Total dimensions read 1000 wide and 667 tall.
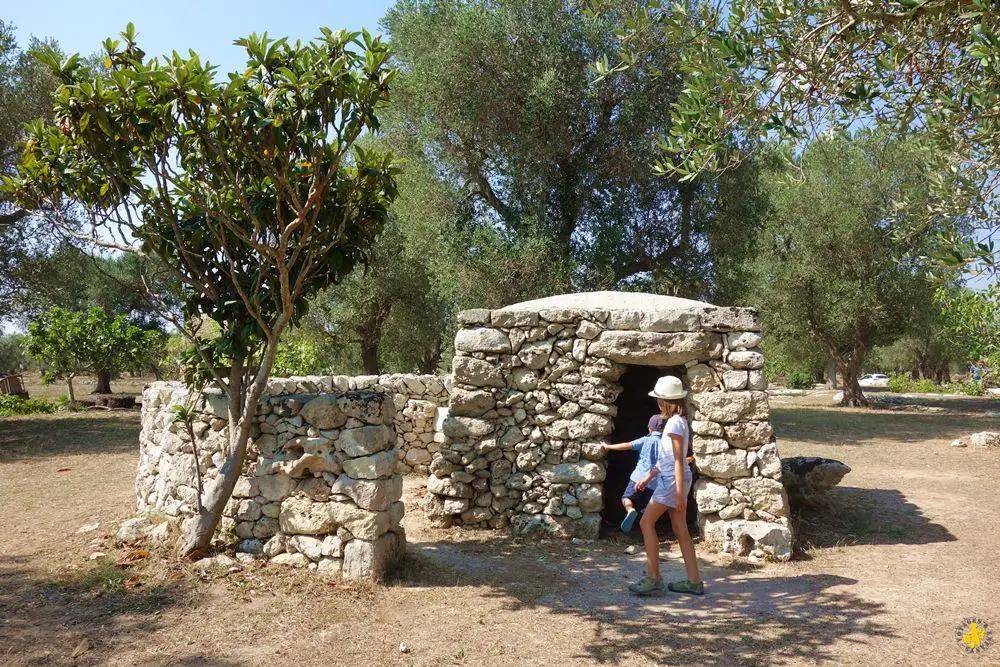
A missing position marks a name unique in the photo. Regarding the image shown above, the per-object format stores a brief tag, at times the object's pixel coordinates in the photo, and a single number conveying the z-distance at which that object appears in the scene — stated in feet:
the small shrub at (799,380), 134.41
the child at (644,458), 17.63
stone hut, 22.71
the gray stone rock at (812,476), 26.68
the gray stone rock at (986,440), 43.68
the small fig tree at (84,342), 60.39
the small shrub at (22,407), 59.52
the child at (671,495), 17.76
